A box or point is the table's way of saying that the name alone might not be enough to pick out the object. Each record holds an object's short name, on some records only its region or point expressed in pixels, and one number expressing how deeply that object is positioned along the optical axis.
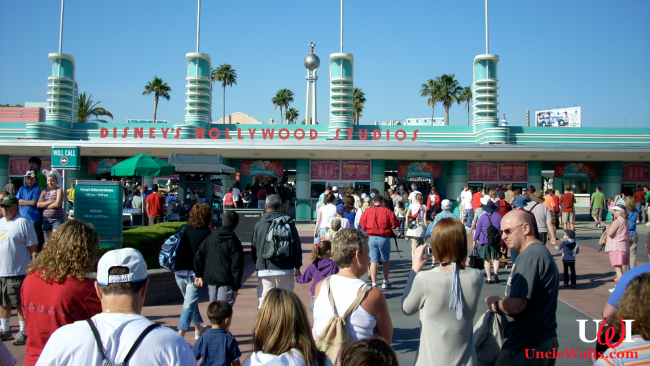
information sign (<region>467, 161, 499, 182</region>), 23.50
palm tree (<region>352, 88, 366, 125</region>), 74.50
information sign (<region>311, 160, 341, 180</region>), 23.45
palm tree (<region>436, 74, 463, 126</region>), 62.81
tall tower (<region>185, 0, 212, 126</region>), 25.19
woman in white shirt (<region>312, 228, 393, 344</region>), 3.45
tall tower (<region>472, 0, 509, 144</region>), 24.66
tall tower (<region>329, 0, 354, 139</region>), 24.55
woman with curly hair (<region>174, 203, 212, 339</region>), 6.15
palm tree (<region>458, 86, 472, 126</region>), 64.75
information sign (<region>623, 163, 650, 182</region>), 23.67
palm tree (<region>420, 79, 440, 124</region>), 63.34
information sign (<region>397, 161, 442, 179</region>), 24.08
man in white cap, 2.40
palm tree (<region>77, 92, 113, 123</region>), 57.09
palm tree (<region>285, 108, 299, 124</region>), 84.81
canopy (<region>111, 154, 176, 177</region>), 13.02
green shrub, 8.98
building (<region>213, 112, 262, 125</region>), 73.12
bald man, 3.56
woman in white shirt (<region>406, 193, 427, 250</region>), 13.73
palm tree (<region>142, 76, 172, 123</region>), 64.16
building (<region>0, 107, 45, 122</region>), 41.01
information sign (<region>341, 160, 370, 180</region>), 23.44
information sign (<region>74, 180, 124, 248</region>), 9.30
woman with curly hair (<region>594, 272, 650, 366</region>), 2.73
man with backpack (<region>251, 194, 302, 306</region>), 6.27
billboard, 83.00
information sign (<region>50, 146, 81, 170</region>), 10.10
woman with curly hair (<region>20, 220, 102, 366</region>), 3.50
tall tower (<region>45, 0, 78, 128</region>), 25.42
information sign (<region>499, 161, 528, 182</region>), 23.55
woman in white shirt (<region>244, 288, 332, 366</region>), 2.66
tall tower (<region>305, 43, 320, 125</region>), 35.59
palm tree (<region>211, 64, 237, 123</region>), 72.00
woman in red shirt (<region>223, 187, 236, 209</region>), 18.08
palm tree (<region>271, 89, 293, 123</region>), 82.88
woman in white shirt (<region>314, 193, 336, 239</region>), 10.12
